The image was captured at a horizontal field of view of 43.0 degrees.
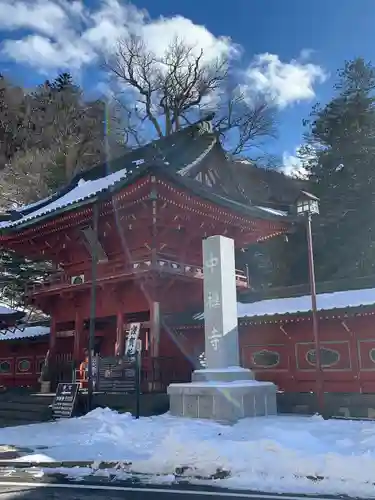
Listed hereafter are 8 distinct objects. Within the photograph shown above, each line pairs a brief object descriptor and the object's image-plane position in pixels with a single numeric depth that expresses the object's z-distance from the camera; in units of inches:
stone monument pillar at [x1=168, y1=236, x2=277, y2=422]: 446.3
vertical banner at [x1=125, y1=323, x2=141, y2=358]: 673.8
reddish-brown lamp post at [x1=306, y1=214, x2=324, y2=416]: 480.1
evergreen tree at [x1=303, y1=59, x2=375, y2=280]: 1013.2
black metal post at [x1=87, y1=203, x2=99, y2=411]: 533.7
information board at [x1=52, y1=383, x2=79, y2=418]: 524.7
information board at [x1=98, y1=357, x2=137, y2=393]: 537.9
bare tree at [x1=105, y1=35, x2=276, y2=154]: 1467.8
